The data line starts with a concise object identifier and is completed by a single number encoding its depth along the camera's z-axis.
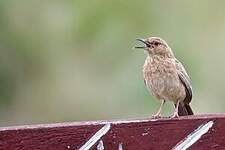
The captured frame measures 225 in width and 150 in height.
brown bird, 11.75
